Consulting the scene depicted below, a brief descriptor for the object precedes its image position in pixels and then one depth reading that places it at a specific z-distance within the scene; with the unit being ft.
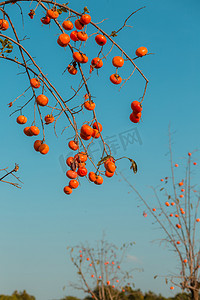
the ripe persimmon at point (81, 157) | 4.92
